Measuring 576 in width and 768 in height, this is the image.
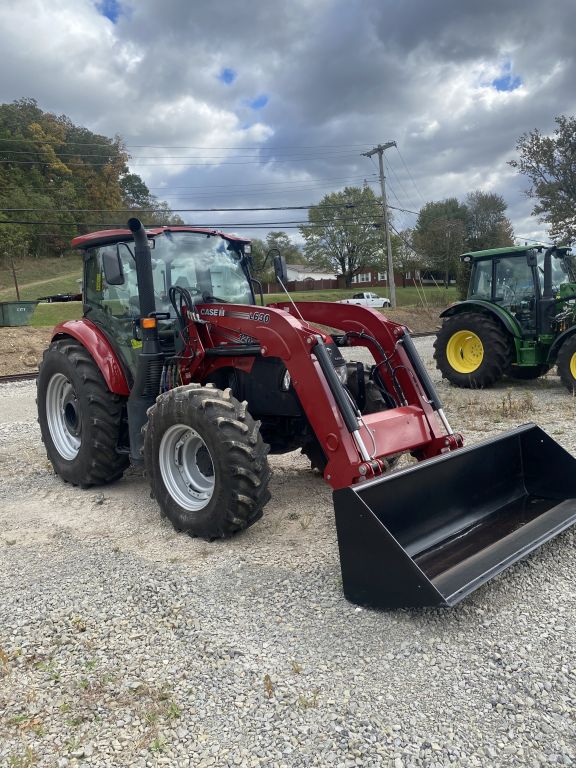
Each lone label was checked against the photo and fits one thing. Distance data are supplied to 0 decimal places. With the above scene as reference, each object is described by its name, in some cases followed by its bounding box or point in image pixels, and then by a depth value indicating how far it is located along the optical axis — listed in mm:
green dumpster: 20344
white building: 72125
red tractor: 3658
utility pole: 33441
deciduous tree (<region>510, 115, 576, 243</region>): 26969
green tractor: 10422
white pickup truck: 39138
